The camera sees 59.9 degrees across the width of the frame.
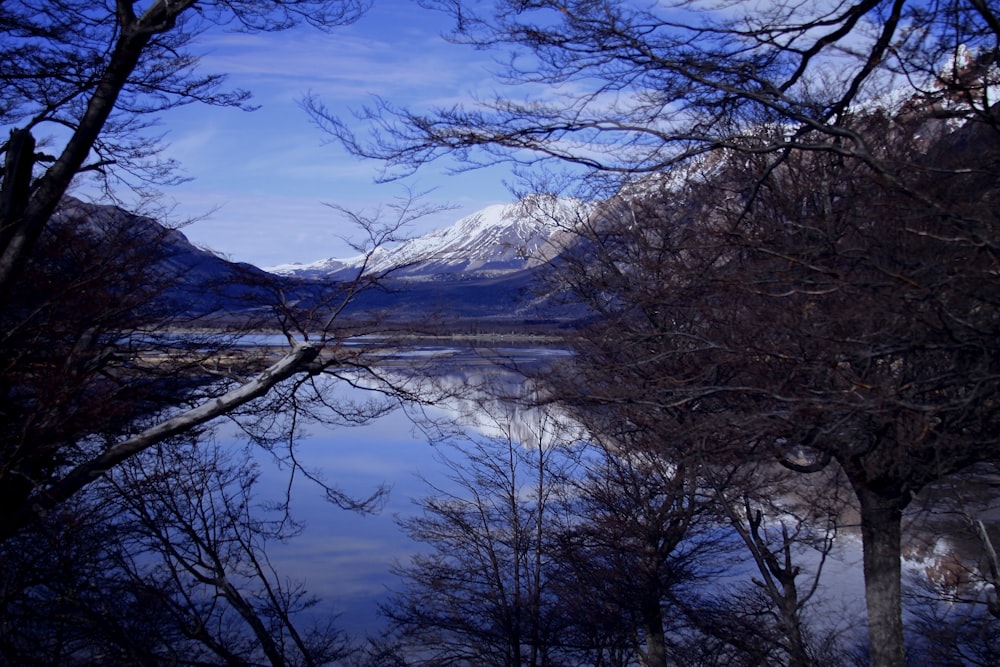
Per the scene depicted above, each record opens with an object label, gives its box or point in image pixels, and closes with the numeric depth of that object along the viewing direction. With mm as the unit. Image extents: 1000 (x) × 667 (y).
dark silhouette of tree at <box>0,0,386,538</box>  6641
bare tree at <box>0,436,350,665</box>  6797
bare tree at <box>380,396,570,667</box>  11289
